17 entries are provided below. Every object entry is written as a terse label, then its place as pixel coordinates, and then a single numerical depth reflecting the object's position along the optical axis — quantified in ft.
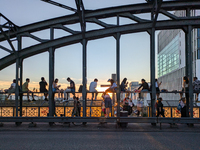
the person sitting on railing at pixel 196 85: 45.19
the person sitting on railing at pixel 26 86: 47.83
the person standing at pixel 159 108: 46.21
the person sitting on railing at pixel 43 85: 47.47
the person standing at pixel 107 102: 45.16
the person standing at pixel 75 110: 47.64
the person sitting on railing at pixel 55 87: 46.09
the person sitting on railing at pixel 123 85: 45.60
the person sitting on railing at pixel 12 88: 47.03
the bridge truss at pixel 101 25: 43.93
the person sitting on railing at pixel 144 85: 45.83
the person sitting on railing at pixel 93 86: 48.14
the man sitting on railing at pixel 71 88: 47.21
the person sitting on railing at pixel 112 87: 45.29
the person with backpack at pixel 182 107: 44.60
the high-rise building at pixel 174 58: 187.93
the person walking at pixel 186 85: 43.79
